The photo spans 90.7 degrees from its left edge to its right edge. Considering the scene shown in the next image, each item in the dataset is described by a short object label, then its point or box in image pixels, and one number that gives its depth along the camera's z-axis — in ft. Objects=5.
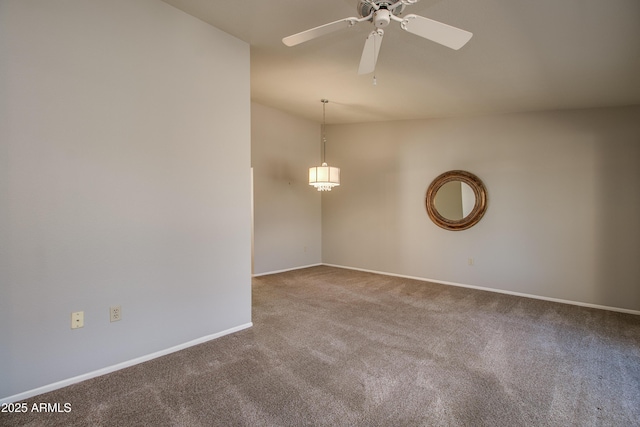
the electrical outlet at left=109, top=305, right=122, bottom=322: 7.66
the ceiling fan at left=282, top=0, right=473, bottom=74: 5.91
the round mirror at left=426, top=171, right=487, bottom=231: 15.81
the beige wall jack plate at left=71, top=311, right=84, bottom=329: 7.13
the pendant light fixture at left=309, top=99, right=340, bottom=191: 15.44
